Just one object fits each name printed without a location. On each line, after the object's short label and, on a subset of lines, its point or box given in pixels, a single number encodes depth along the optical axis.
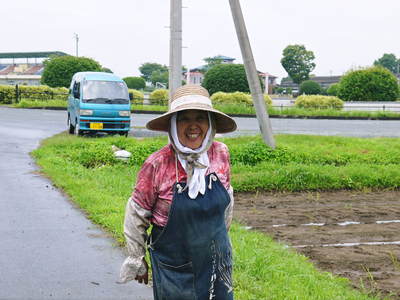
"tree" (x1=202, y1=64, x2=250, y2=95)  42.75
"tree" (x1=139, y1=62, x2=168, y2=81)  122.38
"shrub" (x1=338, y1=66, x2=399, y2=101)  39.88
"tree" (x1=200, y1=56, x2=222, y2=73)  94.41
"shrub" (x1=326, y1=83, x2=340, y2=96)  67.06
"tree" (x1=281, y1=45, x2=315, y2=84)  90.19
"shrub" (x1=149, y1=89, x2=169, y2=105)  37.14
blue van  17.92
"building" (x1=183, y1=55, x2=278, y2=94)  87.50
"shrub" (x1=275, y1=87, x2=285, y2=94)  101.37
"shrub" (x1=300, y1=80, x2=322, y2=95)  72.38
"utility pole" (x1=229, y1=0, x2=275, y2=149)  12.51
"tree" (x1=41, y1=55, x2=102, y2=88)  42.62
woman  3.09
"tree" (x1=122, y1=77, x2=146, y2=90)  68.31
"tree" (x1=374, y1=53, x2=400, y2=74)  120.50
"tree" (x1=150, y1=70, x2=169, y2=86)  99.61
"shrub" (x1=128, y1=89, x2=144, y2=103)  36.78
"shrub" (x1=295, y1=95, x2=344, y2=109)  35.53
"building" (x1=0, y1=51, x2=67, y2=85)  92.88
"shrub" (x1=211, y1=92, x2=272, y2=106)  35.16
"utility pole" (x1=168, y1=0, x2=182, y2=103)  10.15
